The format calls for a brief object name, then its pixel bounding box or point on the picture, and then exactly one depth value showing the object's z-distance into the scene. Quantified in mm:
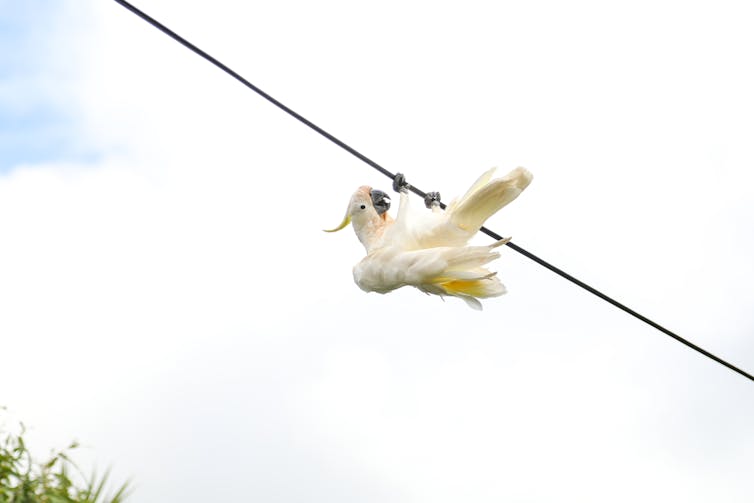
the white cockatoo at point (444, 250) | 9727
